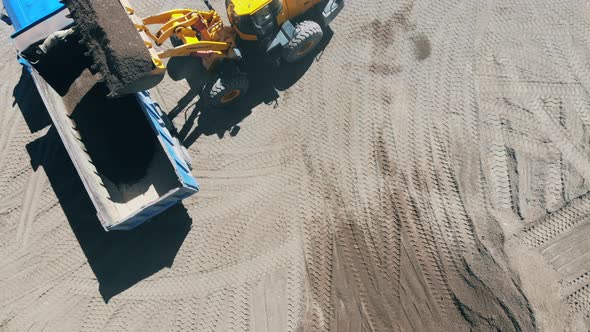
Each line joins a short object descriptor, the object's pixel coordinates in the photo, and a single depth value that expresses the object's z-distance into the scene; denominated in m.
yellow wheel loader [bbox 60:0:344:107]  7.50
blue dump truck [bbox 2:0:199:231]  8.40
